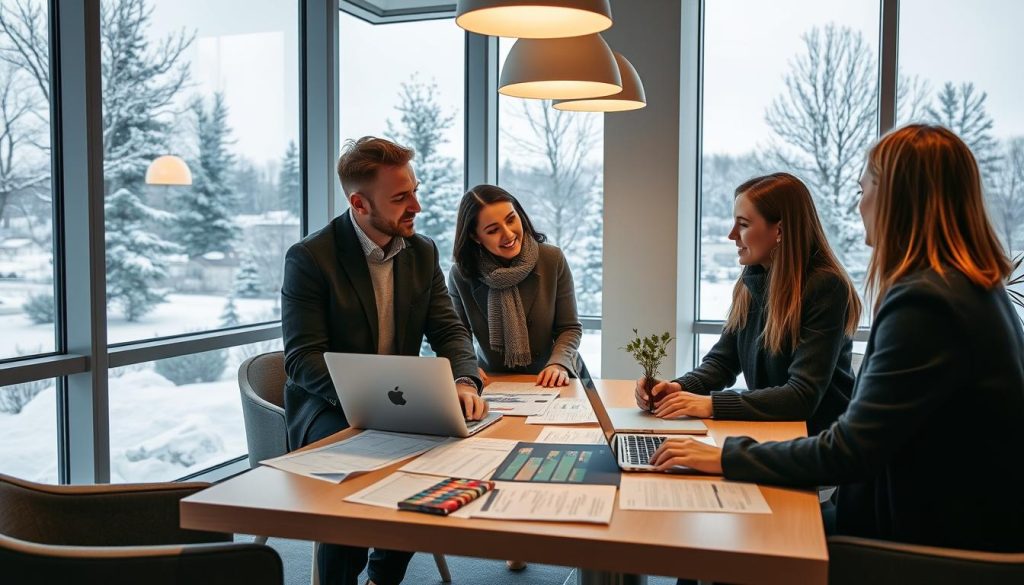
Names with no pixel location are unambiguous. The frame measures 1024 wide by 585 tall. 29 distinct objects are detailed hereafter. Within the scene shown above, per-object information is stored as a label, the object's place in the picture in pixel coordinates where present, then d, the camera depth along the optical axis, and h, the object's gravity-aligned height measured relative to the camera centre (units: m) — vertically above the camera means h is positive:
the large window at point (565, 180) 5.07 +0.28
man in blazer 2.54 -0.21
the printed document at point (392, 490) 1.56 -0.48
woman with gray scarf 3.17 -0.23
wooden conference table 1.30 -0.48
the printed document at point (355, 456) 1.75 -0.48
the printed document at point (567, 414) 2.21 -0.48
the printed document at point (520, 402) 2.35 -0.49
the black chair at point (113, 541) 1.42 -0.57
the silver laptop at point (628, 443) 1.77 -0.47
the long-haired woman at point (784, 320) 2.22 -0.24
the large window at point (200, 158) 3.64 +0.31
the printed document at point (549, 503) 1.46 -0.47
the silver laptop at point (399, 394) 1.92 -0.38
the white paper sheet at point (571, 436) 2.00 -0.48
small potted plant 2.20 -0.33
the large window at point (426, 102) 5.29 +0.74
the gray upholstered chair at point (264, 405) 2.69 -0.56
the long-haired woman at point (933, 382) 1.49 -0.26
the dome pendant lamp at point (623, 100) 2.88 +0.42
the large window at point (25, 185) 3.12 +0.14
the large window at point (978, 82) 4.38 +0.74
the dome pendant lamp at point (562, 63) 2.37 +0.44
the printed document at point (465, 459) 1.74 -0.48
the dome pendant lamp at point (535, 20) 1.93 +0.46
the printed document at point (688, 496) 1.50 -0.47
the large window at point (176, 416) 3.67 -0.85
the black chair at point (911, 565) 1.37 -0.53
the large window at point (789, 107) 4.62 +0.65
